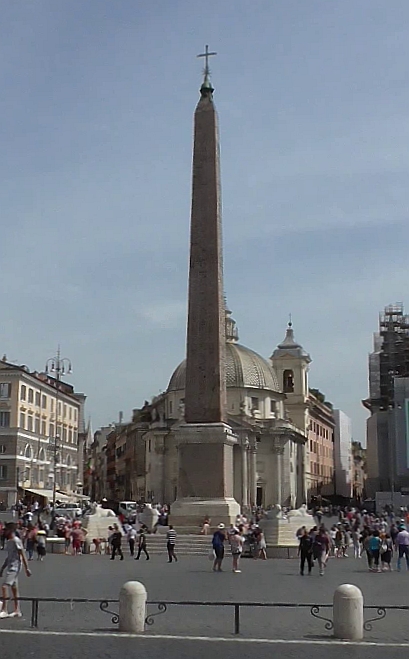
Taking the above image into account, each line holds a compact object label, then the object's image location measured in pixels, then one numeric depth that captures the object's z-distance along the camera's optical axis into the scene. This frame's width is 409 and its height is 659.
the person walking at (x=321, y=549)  18.43
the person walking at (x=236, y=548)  18.94
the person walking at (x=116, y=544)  22.31
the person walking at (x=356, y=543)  25.30
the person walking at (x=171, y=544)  21.28
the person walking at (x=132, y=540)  23.80
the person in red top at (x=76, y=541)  24.73
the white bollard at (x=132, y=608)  9.12
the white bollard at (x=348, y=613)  8.84
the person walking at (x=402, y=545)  19.87
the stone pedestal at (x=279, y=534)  23.30
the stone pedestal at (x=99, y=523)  26.90
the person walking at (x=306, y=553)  18.41
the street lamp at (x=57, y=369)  40.08
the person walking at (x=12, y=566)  10.12
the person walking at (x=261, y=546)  22.72
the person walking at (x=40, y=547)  22.81
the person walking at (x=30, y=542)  23.41
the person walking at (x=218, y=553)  18.83
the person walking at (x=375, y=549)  19.48
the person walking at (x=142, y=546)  22.09
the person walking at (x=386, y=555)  19.48
